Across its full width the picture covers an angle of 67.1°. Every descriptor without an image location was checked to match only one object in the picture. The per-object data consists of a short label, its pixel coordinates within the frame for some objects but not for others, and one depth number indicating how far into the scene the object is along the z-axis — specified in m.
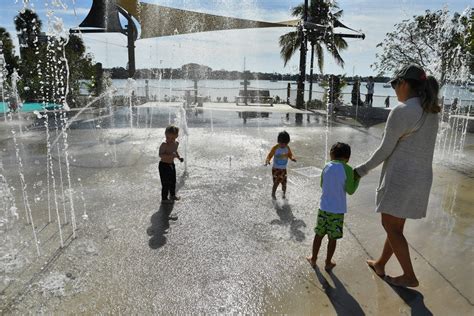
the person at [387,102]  17.92
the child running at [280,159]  5.14
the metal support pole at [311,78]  21.17
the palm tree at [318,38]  21.53
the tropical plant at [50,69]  18.31
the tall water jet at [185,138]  6.98
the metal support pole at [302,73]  20.36
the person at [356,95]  17.45
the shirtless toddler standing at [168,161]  4.90
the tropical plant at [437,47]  15.67
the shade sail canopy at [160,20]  18.25
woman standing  2.77
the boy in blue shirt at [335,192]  3.14
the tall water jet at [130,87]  17.83
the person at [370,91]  17.40
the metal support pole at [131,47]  19.69
